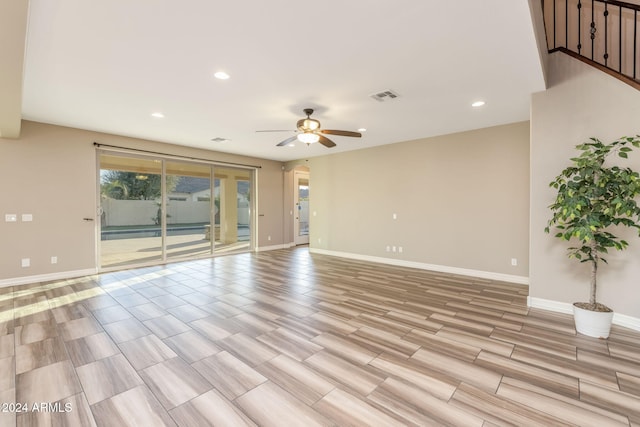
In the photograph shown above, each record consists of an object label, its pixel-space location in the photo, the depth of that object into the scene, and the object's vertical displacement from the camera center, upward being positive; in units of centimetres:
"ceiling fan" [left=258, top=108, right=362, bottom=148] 415 +119
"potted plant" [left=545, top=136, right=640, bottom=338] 274 +6
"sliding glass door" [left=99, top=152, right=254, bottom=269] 595 +7
